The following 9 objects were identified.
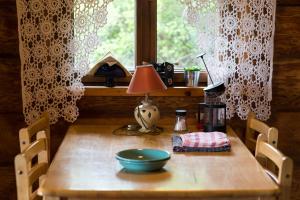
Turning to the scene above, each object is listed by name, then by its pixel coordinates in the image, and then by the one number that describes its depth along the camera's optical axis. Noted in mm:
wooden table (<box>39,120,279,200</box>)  1704
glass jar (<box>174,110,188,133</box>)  2480
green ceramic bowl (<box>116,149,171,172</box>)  1859
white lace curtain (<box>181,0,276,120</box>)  2518
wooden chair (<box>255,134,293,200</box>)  1787
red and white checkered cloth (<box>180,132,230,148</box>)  2197
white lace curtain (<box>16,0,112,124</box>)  2477
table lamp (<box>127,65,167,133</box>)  2395
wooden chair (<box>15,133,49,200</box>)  1887
